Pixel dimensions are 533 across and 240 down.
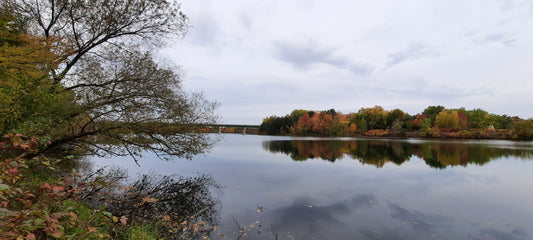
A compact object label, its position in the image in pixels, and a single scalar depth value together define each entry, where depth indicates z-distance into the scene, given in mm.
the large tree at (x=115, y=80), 11492
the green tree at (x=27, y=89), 7160
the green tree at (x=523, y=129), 74250
